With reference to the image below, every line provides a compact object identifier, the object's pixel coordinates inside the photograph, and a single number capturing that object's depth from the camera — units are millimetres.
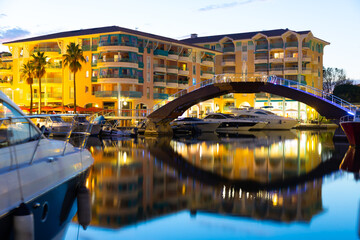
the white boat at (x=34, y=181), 7555
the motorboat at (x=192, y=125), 60562
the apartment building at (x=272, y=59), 95438
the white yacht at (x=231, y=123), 67250
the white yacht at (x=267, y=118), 69750
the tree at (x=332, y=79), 123081
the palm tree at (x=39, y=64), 69188
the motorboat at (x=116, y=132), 51853
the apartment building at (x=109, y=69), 71375
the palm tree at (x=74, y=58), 66375
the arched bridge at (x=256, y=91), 40750
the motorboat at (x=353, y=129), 35344
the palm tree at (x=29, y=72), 70062
